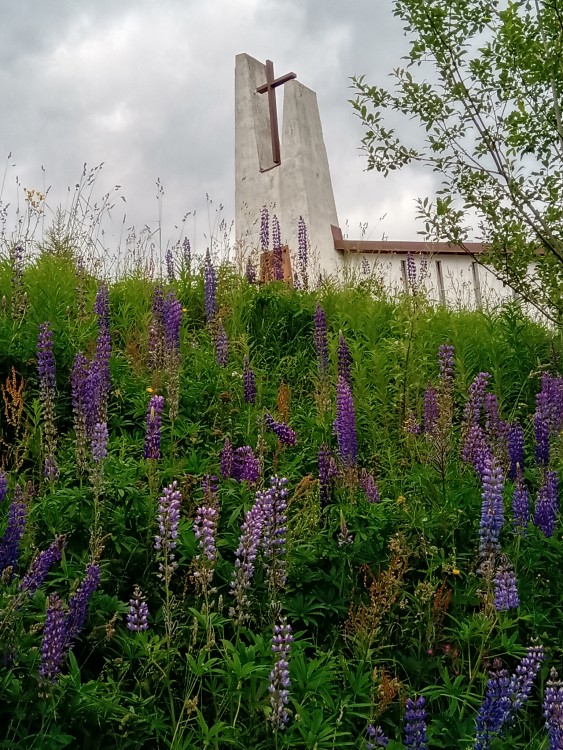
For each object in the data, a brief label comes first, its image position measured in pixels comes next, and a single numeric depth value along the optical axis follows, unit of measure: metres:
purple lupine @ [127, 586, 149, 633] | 2.75
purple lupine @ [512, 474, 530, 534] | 3.50
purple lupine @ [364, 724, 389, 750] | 2.53
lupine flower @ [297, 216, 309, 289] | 8.42
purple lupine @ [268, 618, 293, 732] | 2.45
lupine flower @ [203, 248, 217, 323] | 6.07
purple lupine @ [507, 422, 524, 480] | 4.05
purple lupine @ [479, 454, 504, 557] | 3.04
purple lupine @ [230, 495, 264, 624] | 2.73
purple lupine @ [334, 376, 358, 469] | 3.96
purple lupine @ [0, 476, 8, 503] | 3.07
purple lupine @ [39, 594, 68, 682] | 2.44
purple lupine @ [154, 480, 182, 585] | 2.74
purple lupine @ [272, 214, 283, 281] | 7.74
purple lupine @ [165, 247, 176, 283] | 7.37
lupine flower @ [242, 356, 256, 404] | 4.67
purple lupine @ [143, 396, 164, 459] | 3.48
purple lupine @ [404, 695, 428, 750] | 2.43
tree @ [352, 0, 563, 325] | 5.53
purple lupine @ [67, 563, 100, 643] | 2.68
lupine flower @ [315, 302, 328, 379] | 4.98
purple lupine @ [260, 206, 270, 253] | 8.68
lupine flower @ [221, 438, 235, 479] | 3.85
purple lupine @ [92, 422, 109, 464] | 3.19
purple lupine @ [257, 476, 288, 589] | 2.76
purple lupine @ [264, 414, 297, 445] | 3.96
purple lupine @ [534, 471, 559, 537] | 3.64
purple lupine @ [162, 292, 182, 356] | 4.67
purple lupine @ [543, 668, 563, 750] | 2.34
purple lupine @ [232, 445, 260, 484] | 3.59
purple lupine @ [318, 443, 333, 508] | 3.89
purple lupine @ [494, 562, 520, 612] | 2.99
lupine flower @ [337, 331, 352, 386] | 4.70
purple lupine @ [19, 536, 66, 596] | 2.73
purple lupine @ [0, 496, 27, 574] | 2.89
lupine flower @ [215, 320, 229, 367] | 5.34
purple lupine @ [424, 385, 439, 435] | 4.22
